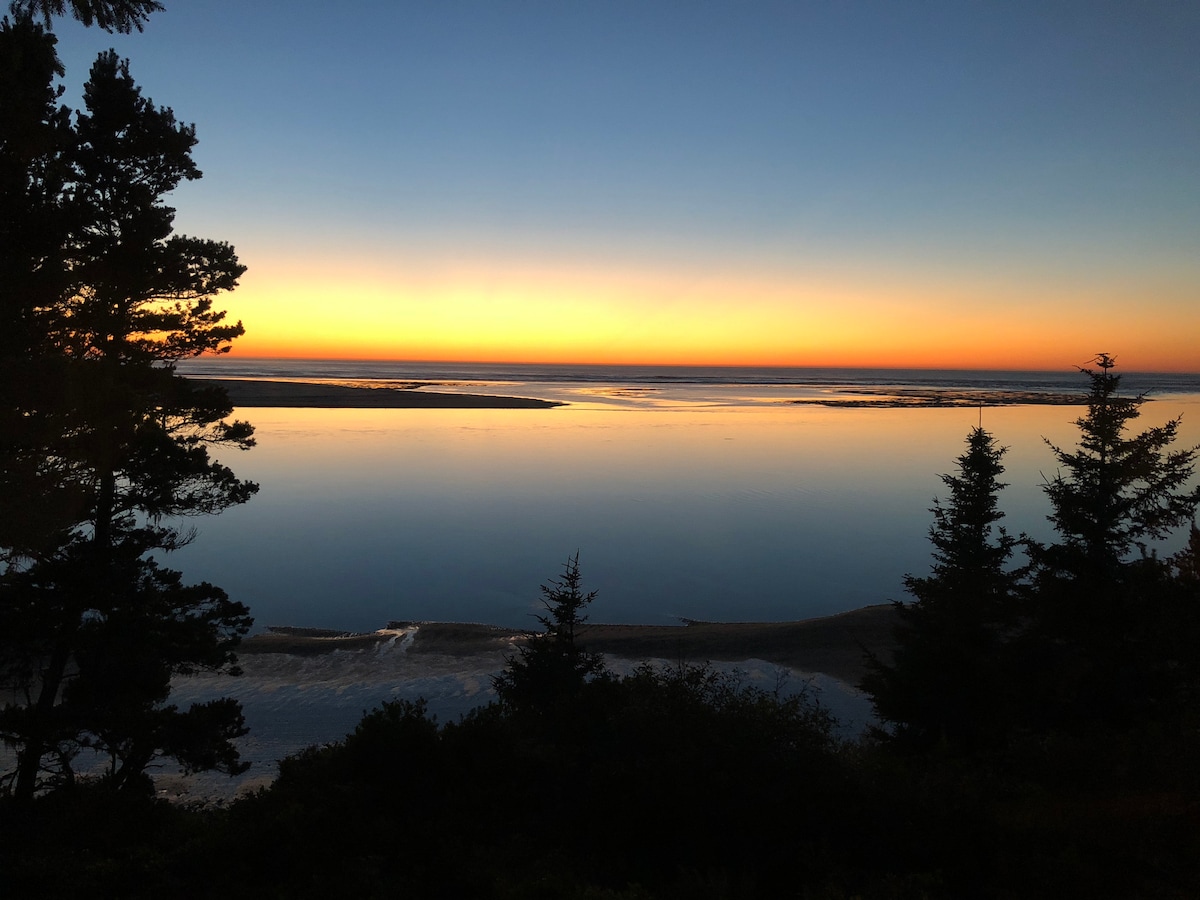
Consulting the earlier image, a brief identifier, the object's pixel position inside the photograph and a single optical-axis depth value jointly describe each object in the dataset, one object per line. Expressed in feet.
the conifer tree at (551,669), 38.91
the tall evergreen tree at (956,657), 40.11
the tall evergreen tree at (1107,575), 38.29
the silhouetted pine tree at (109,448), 31.86
